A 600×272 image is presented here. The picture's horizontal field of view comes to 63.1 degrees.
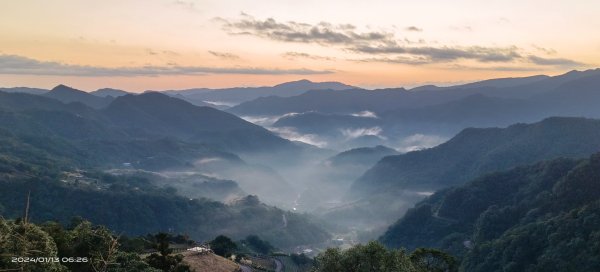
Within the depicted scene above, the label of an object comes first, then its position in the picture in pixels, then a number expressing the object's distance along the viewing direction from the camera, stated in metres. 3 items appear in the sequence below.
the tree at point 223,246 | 103.12
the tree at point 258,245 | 161.85
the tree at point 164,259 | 46.24
